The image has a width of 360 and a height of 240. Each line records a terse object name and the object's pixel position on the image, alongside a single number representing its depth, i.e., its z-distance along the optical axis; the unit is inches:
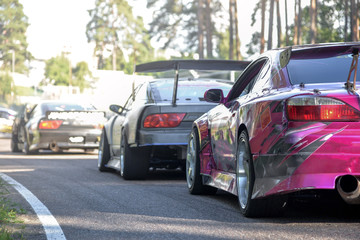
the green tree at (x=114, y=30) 4195.4
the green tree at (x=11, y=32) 4884.4
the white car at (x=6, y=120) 1074.1
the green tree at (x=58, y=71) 5251.0
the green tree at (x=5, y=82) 4734.5
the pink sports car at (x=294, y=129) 249.9
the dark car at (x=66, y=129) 784.3
